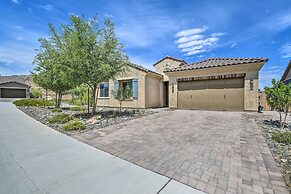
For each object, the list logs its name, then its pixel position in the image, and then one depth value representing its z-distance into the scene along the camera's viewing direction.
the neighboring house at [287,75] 16.36
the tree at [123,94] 10.92
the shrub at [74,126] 6.43
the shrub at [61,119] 8.02
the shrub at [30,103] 17.79
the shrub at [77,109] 13.76
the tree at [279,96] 6.39
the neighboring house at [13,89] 32.39
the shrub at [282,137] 4.61
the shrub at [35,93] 29.12
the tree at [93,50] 8.54
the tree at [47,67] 11.92
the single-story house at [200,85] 11.08
